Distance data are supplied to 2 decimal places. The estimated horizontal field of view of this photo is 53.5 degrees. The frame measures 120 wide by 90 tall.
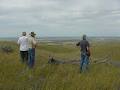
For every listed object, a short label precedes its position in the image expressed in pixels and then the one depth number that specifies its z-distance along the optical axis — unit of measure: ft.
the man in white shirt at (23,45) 20.06
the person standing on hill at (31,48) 20.04
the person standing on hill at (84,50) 20.44
